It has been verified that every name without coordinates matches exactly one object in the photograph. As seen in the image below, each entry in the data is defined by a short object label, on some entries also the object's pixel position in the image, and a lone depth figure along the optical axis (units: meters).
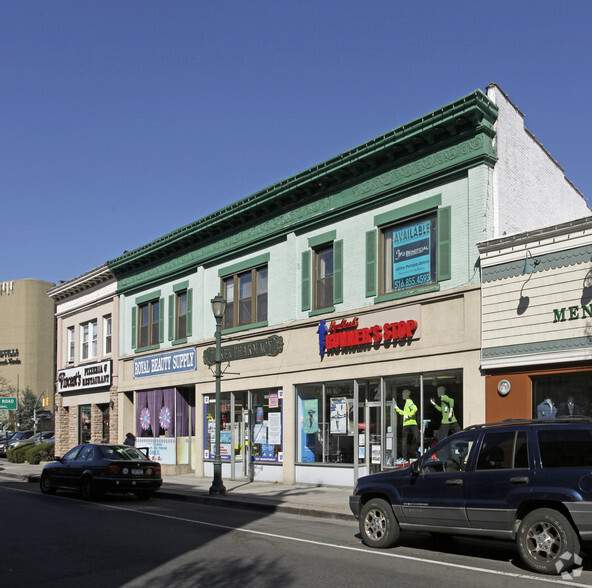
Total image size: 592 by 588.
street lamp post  19.77
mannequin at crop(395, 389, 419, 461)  17.89
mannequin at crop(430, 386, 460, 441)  16.83
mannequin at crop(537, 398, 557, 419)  15.07
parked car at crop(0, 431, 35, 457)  43.00
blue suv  8.82
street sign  41.25
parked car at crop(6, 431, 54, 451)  41.91
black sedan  18.44
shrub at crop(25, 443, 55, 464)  36.03
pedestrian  24.70
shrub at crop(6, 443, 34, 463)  37.69
